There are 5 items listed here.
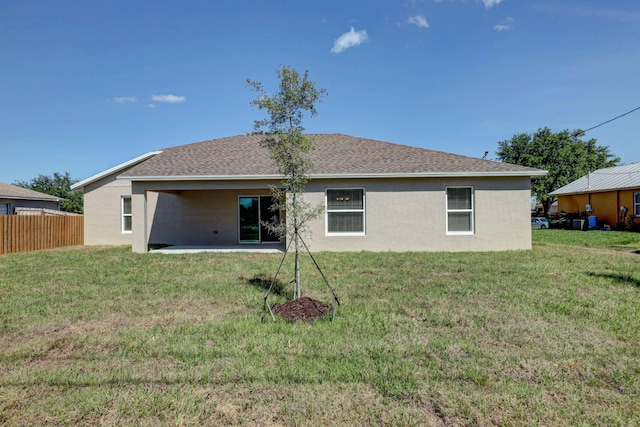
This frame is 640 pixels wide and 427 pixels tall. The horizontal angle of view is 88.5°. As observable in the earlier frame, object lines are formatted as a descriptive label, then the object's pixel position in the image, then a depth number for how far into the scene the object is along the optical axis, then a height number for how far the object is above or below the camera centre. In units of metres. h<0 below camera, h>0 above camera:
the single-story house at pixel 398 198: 11.78 +0.81
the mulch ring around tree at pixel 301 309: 4.87 -1.35
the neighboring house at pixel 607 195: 21.61 +1.76
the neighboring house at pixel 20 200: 20.38 +1.62
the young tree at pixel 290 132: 5.25 +1.47
